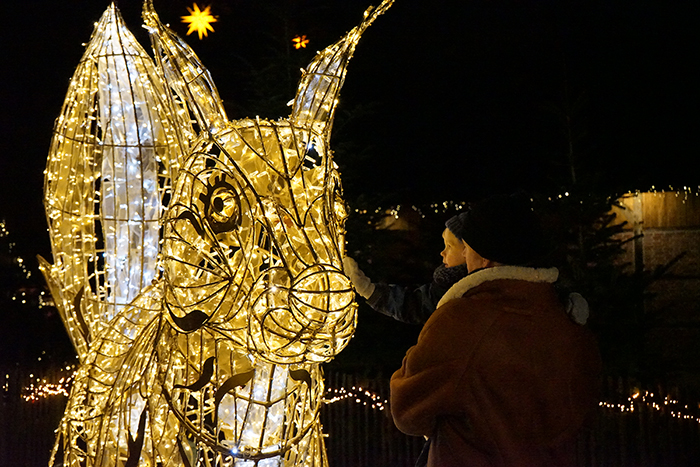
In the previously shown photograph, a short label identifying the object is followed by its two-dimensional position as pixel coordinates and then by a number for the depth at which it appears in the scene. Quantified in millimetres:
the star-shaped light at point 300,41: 6988
